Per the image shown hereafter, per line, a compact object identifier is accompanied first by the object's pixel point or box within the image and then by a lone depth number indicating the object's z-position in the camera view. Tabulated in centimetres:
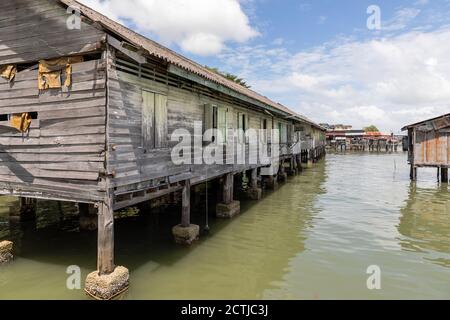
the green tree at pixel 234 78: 4379
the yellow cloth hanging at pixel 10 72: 750
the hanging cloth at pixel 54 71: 672
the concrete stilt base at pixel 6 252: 768
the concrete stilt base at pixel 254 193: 1579
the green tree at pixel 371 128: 12519
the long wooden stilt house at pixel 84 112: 632
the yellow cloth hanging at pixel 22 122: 727
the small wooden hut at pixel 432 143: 1936
